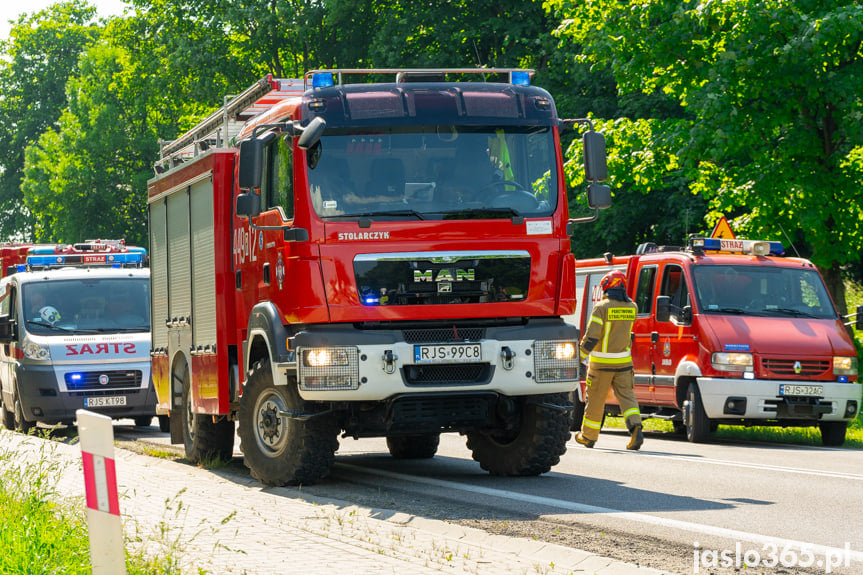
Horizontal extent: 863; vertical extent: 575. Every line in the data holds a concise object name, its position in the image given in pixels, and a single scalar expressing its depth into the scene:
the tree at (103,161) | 52.44
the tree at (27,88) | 69.06
